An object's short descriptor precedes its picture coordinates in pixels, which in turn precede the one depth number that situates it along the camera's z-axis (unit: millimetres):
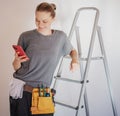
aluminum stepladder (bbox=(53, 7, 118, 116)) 2072
